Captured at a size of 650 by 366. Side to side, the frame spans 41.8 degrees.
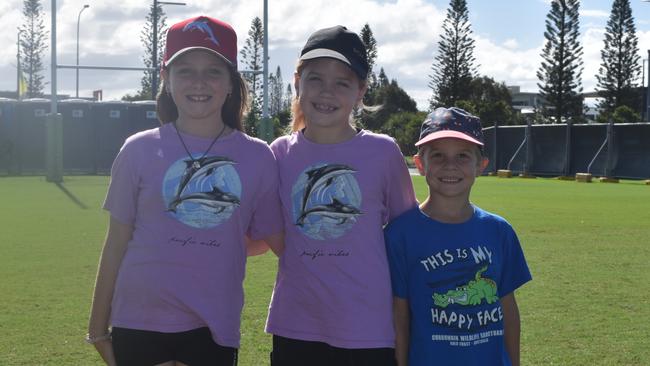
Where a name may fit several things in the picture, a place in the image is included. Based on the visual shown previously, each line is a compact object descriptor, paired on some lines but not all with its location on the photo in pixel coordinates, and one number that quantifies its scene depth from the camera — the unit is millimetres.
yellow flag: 43375
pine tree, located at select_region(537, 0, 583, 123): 46406
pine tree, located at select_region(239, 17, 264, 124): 50062
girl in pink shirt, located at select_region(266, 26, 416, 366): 2916
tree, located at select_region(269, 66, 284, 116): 82750
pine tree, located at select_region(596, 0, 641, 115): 49812
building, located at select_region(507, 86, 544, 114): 123125
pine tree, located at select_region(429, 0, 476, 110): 49594
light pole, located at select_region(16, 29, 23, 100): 45006
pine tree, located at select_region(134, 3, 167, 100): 49216
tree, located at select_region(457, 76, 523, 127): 53300
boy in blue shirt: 2924
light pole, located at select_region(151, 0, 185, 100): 39162
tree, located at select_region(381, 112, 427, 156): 39869
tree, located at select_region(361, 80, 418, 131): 69688
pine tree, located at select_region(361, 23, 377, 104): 55250
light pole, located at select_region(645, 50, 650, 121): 52375
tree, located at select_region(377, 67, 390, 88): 91825
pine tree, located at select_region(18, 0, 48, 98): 53156
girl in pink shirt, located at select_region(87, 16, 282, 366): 2703
